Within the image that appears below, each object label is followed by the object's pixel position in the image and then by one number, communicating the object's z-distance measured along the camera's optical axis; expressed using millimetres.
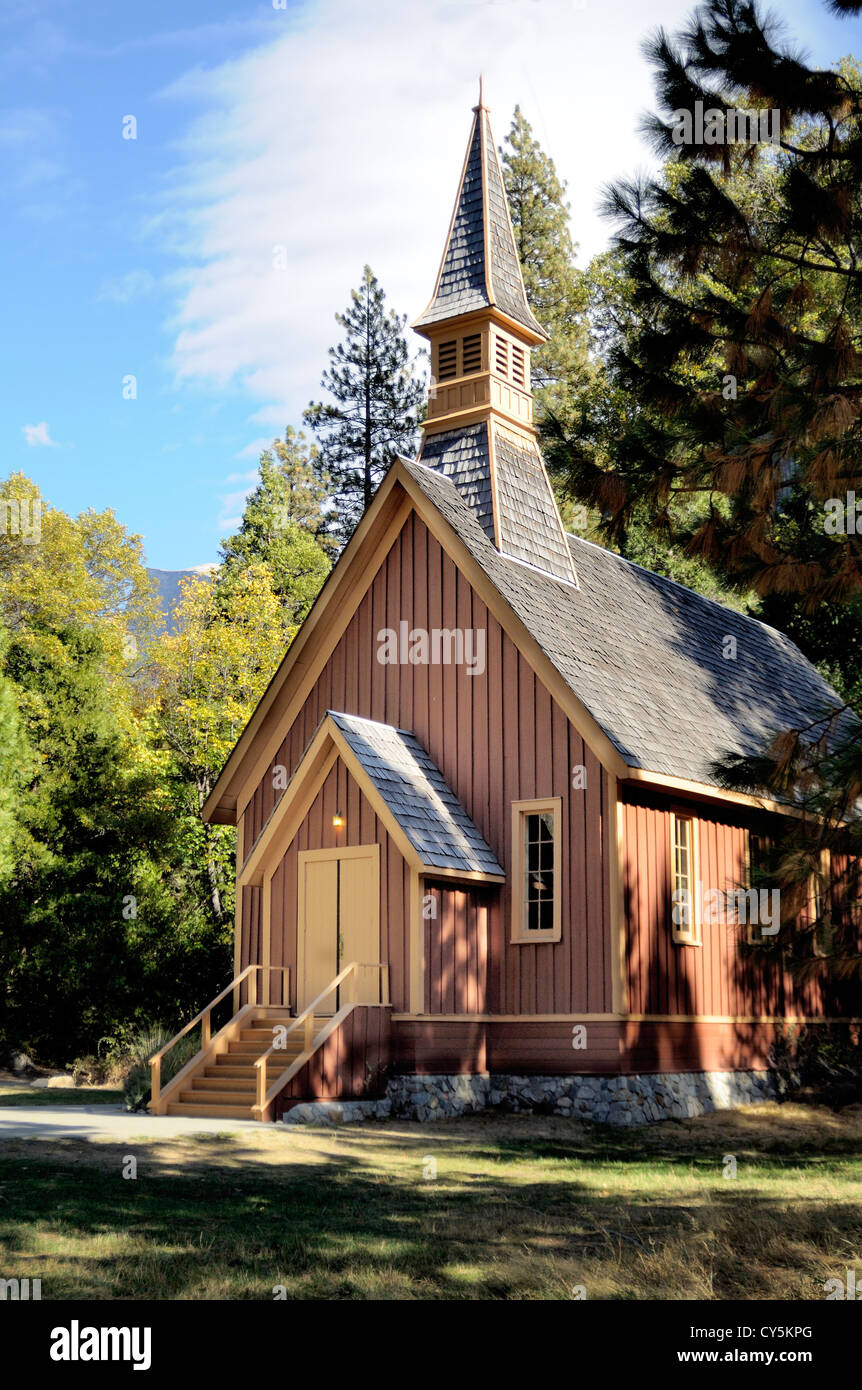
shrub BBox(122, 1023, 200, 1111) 15273
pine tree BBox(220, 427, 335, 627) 38406
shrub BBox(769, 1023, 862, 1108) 18719
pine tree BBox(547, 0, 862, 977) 8773
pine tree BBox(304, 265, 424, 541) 43594
